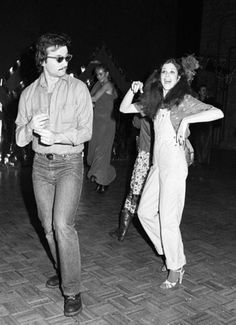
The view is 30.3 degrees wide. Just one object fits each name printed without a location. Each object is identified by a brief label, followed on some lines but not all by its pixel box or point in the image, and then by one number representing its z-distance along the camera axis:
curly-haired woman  2.69
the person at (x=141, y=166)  3.42
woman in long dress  5.43
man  2.24
